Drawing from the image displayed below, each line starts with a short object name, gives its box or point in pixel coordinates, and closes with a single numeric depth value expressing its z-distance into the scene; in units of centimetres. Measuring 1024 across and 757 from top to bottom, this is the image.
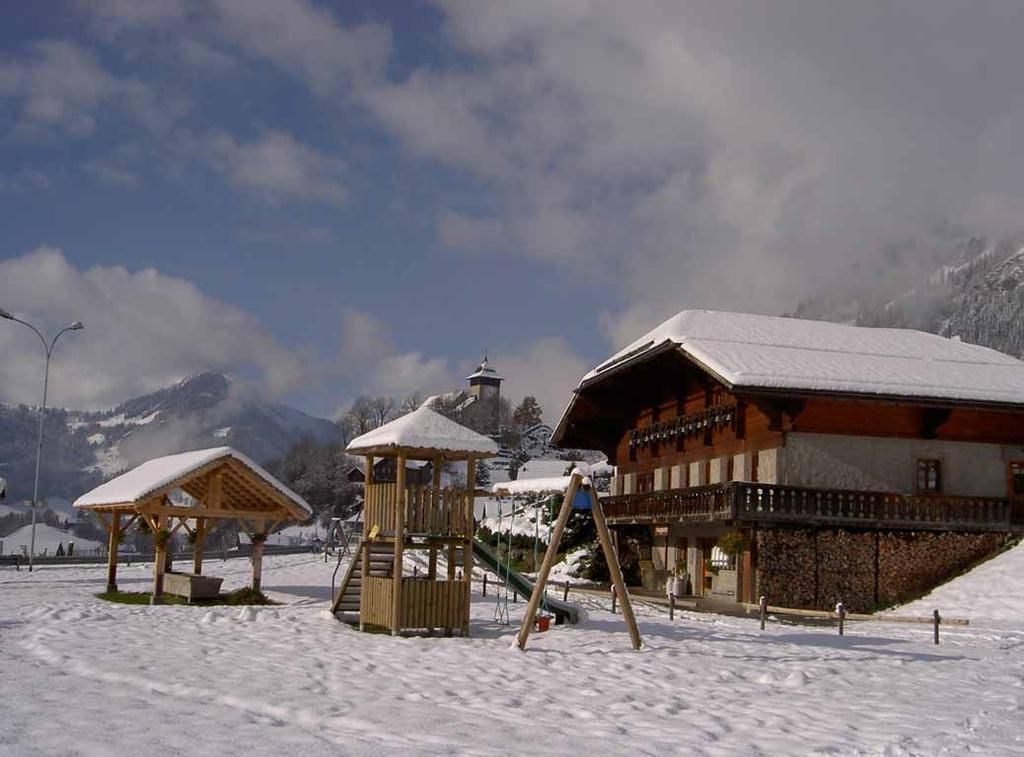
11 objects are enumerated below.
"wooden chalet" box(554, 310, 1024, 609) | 2647
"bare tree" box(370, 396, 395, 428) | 12121
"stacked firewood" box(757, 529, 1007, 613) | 2639
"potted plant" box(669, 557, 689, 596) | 3088
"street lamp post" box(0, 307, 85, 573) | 3716
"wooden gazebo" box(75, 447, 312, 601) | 2339
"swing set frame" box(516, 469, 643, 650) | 1616
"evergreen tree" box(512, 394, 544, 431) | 12006
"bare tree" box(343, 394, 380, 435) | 11598
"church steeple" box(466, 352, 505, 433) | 14073
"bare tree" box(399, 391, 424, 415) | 12325
